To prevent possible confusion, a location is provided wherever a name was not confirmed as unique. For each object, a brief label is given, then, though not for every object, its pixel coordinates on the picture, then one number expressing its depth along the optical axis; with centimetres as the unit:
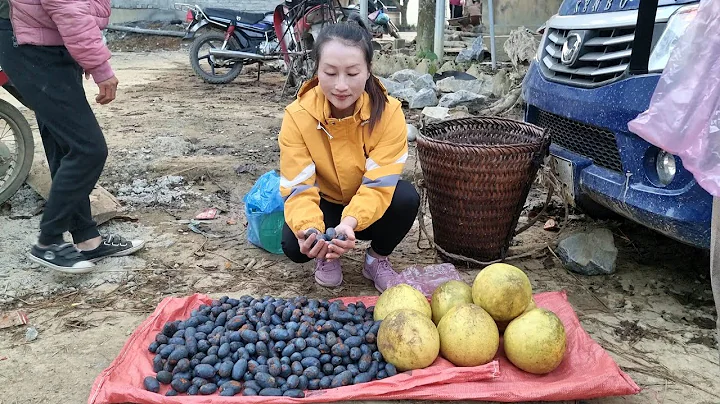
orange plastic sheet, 198
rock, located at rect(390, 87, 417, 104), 742
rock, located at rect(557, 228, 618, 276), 312
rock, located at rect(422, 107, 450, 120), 591
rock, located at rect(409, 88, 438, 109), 724
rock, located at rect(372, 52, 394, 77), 955
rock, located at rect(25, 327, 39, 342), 258
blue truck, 243
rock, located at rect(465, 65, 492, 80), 825
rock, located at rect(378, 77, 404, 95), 787
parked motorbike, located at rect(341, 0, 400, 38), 1127
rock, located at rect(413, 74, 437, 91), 792
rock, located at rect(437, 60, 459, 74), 885
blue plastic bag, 332
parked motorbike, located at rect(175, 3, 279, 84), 934
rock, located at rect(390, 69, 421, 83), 833
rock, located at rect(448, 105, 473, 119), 633
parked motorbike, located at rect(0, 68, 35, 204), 375
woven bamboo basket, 296
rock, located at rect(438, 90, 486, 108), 688
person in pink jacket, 267
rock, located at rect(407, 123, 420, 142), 559
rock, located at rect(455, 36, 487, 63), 993
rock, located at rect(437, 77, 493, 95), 776
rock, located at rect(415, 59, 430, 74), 898
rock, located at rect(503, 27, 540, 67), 764
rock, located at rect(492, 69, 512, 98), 745
